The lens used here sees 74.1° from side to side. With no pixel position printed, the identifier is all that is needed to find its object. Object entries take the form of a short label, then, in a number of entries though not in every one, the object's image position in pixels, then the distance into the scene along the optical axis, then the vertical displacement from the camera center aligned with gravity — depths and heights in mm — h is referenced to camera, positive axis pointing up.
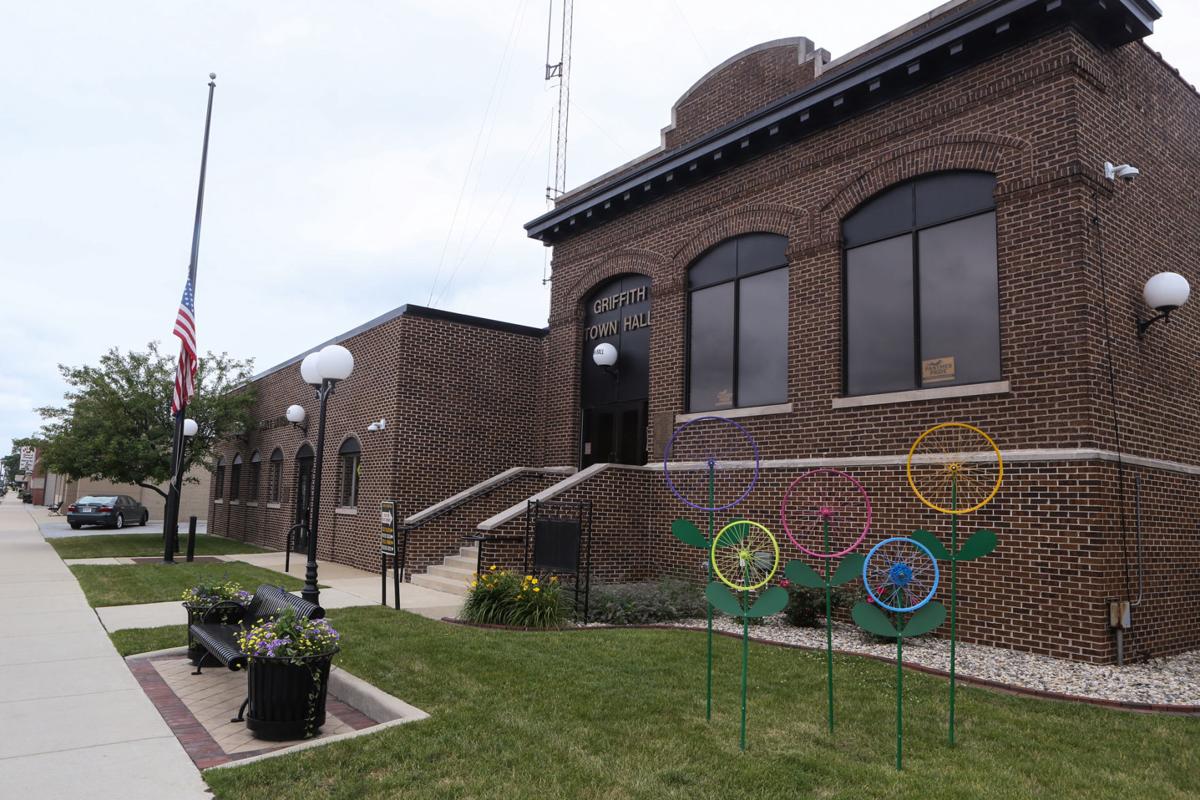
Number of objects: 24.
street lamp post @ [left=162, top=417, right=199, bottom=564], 17297 -1298
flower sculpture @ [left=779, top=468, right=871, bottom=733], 11070 -226
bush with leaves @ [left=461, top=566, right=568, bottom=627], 9969 -1498
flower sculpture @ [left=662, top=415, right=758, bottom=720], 12969 +521
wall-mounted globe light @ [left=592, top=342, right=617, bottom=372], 16203 +2697
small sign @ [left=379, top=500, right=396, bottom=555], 11289 -676
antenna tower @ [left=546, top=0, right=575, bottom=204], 21219 +11145
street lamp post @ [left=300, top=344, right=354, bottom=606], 9195 +1337
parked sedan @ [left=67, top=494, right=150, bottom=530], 32281 -1588
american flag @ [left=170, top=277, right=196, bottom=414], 16734 +2631
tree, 21797 +1398
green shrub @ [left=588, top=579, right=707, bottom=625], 10625 -1575
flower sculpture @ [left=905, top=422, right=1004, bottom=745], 9680 +402
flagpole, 17266 -231
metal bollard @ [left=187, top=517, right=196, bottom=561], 17455 -1381
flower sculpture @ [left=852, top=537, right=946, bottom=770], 5102 -829
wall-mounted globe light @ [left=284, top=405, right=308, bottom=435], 20797 +1678
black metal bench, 6504 -1417
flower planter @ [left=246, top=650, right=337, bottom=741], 5555 -1526
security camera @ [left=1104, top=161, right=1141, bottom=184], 9688 +4029
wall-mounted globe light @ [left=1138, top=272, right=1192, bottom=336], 9766 +2598
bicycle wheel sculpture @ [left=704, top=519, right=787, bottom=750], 5449 -777
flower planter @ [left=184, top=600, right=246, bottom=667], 7805 -1370
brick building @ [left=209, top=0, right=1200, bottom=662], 9203 +2729
